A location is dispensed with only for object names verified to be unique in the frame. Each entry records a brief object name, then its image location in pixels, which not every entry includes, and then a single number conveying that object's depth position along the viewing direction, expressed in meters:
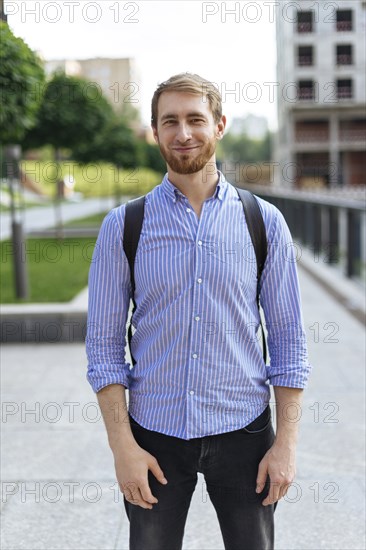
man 1.95
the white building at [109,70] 117.75
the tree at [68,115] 15.39
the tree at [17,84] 4.96
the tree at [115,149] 22.70
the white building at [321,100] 13.54
